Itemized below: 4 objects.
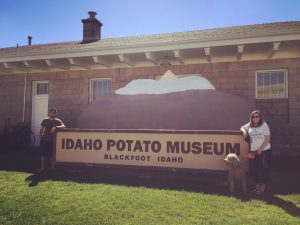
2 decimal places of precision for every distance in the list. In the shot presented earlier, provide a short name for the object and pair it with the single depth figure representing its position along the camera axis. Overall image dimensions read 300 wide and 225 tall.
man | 5.76
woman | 4.22
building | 6.88
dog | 4.24
